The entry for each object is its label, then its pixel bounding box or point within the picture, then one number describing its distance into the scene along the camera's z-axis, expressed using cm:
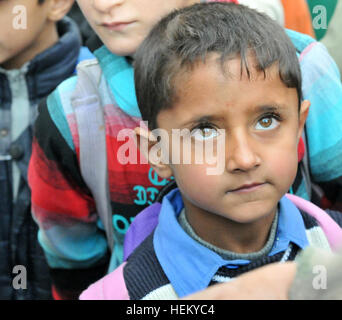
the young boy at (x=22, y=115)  216
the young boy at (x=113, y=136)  163
